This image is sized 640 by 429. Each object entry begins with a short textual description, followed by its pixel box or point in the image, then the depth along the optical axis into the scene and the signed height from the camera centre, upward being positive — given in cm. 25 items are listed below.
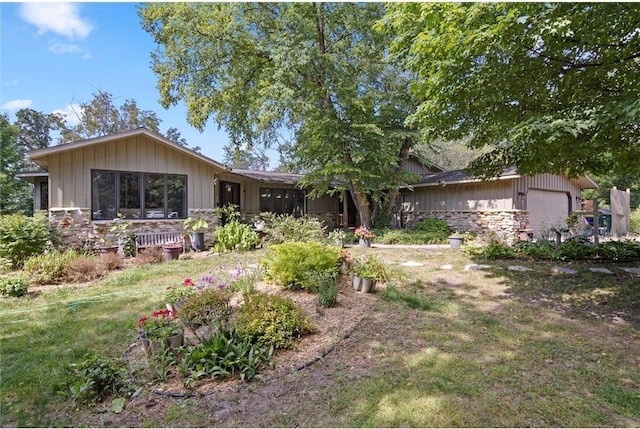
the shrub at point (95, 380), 264 -141
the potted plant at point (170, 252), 869 -114
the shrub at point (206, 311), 351 -109
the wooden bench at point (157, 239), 948 -87
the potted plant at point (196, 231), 1030 -67
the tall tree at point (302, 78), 1200 +523
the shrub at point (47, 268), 650 -119
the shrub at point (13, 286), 556 -131
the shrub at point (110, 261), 741 -120
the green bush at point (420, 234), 1202 -90
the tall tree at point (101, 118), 2492 +715
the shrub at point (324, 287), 459 -111
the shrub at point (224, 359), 291 -137
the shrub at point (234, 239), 1000 -89
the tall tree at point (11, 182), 1702 +150
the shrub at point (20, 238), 737 -65
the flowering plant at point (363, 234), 1101 -78
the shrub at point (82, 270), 667 -126
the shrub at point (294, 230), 935 -59
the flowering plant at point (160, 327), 332 -123
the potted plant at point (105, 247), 828 -100
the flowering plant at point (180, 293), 437 -113
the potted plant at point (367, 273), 538 -107
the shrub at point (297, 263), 518 -86
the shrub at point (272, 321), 337 -118
